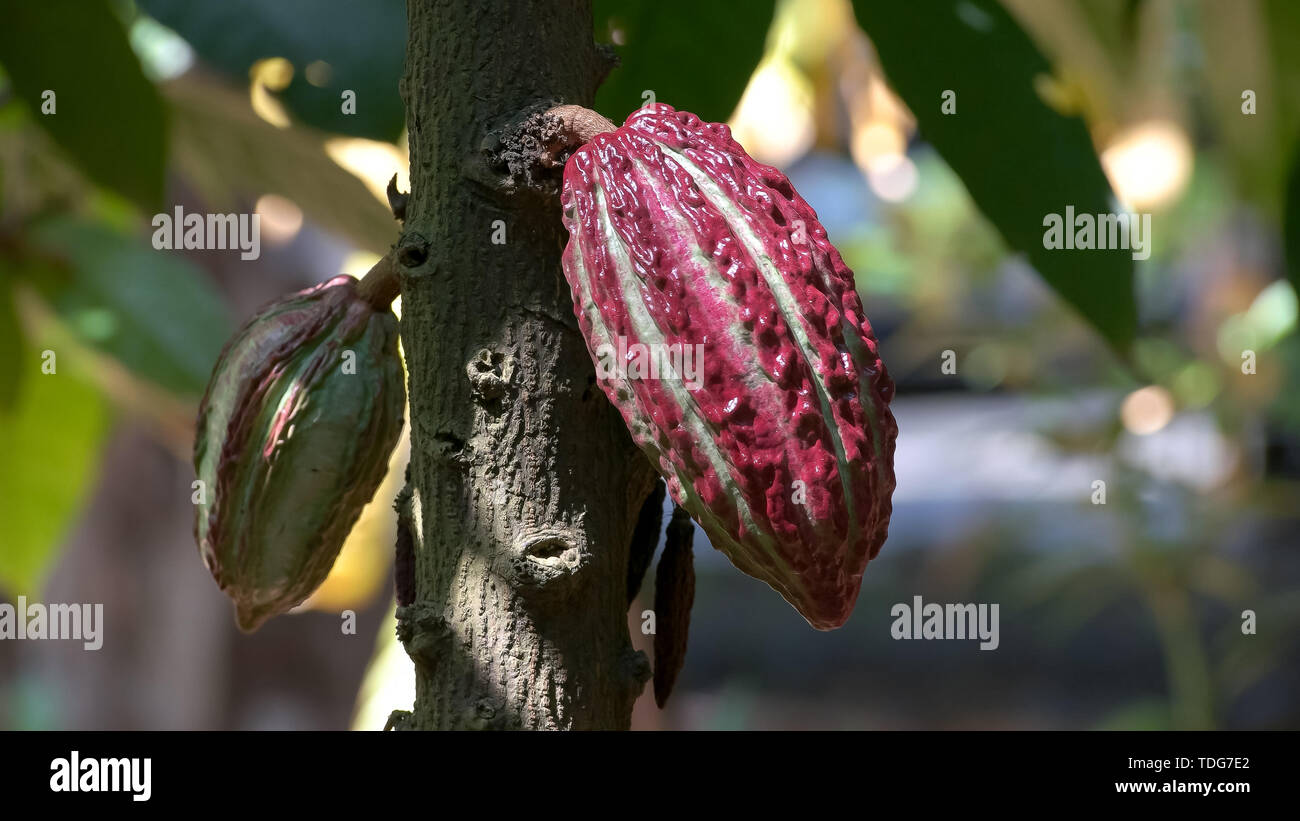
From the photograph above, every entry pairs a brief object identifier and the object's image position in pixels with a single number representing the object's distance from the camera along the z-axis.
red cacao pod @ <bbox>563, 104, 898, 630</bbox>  0.80
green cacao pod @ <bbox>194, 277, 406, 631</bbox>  0.89
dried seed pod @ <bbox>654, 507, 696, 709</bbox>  0.87
